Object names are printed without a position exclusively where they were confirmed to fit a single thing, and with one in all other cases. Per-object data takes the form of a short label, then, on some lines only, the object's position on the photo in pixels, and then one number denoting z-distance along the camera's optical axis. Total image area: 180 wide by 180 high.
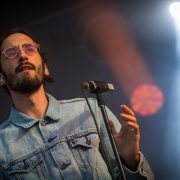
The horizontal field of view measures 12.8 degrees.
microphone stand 2.64
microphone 2.73
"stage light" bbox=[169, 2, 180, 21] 4.02
